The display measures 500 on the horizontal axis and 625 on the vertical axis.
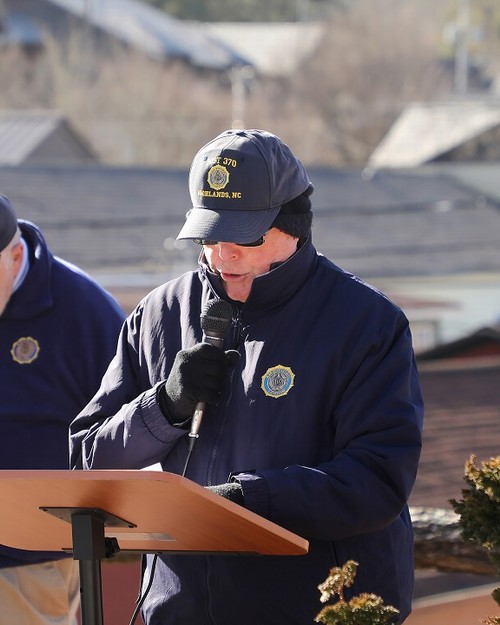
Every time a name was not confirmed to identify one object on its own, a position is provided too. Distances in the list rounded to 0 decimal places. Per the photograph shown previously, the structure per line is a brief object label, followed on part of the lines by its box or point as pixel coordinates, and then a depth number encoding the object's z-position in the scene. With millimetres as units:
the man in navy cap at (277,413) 5605
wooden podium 4664
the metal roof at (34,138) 61656
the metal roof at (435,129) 69062
